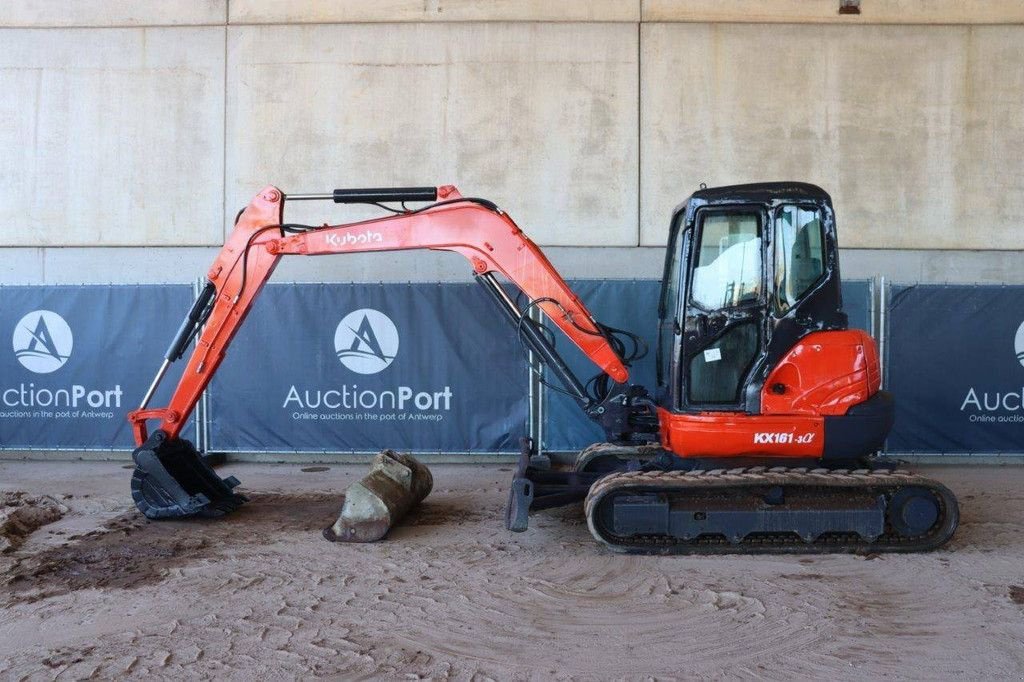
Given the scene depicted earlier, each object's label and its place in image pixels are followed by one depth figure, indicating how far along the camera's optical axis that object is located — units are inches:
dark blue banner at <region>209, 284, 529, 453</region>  356.2
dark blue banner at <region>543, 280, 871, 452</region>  349.7
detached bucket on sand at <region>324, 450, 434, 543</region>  240.1
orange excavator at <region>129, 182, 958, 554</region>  220.8
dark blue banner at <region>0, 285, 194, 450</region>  366.3
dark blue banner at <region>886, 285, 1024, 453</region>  343.9
